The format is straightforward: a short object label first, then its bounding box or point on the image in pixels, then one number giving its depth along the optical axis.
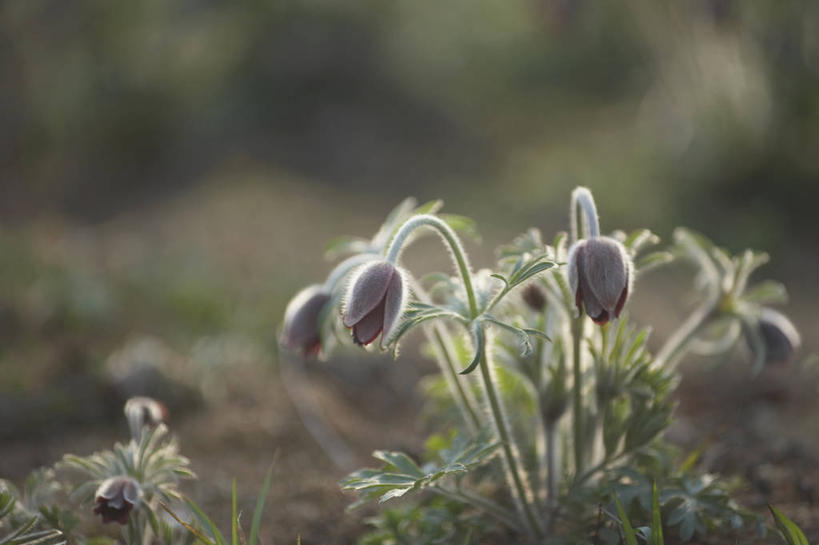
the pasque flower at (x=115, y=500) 0.97
